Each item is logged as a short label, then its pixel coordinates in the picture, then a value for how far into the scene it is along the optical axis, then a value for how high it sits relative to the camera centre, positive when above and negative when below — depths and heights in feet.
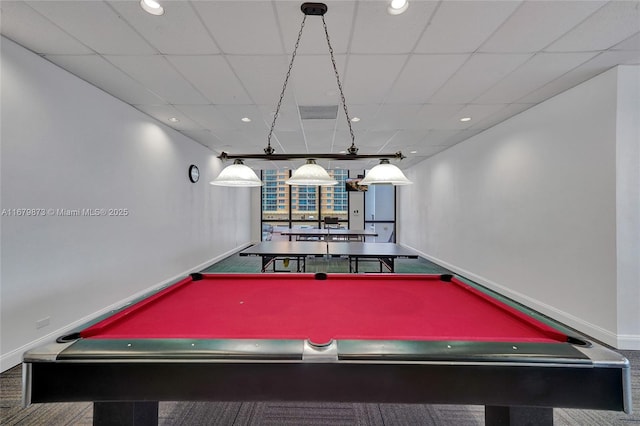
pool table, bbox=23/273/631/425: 3.23 -2.04
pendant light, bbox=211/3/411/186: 7.20 +1.45
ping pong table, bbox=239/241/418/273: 11.17 -1.67
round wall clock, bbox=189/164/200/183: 16.84 +2.89
